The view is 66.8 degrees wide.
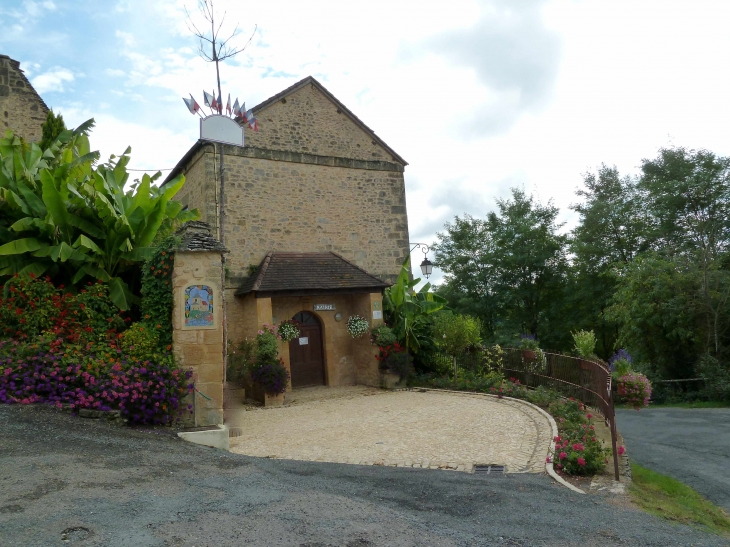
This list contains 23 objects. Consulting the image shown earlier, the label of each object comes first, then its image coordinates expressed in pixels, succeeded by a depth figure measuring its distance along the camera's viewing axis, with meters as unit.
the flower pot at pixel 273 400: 12.09
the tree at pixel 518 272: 27.36
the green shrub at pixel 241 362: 12.38
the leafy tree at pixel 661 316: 18.50
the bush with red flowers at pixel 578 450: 6.70
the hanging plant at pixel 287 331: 13.15
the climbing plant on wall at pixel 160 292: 8.11
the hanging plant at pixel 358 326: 13.81
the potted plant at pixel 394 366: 13.57
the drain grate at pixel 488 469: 6.59
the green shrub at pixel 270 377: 12.00
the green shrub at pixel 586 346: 13.26
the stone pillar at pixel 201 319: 7.79
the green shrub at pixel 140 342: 7.83
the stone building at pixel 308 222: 13.50
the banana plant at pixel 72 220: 8.69
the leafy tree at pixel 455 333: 14.27
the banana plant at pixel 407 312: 14.09
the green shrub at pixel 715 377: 17.12
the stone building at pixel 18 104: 12.95
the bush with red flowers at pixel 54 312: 8.30
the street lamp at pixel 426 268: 15.52
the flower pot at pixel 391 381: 13.63
